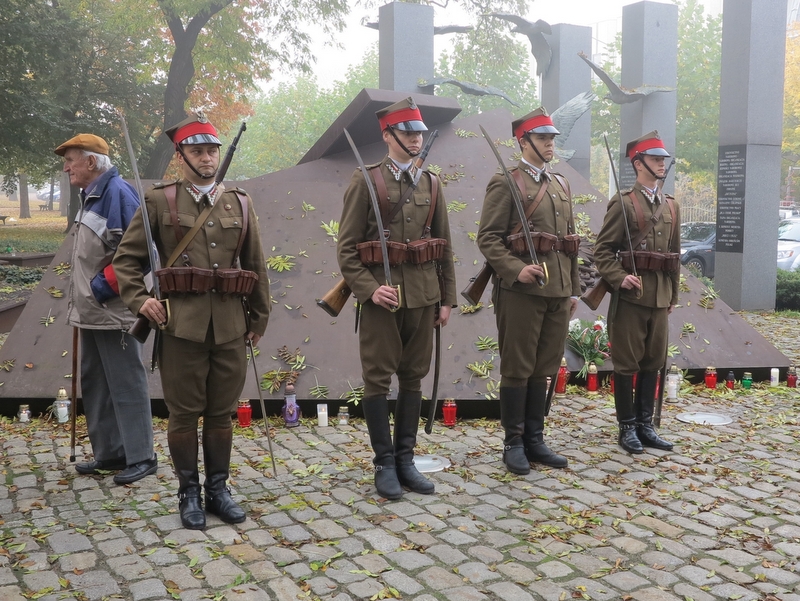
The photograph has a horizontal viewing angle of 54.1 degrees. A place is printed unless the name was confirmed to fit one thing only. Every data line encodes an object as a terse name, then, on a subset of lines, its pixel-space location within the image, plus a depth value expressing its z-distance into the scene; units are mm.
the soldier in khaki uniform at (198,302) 3822
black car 18469
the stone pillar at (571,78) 17859
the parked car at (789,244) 16859
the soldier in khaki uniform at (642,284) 5211
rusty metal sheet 6141
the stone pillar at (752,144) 12547
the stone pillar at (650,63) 15906
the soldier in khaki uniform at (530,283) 4742
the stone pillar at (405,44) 15203
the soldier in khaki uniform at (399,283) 4324
